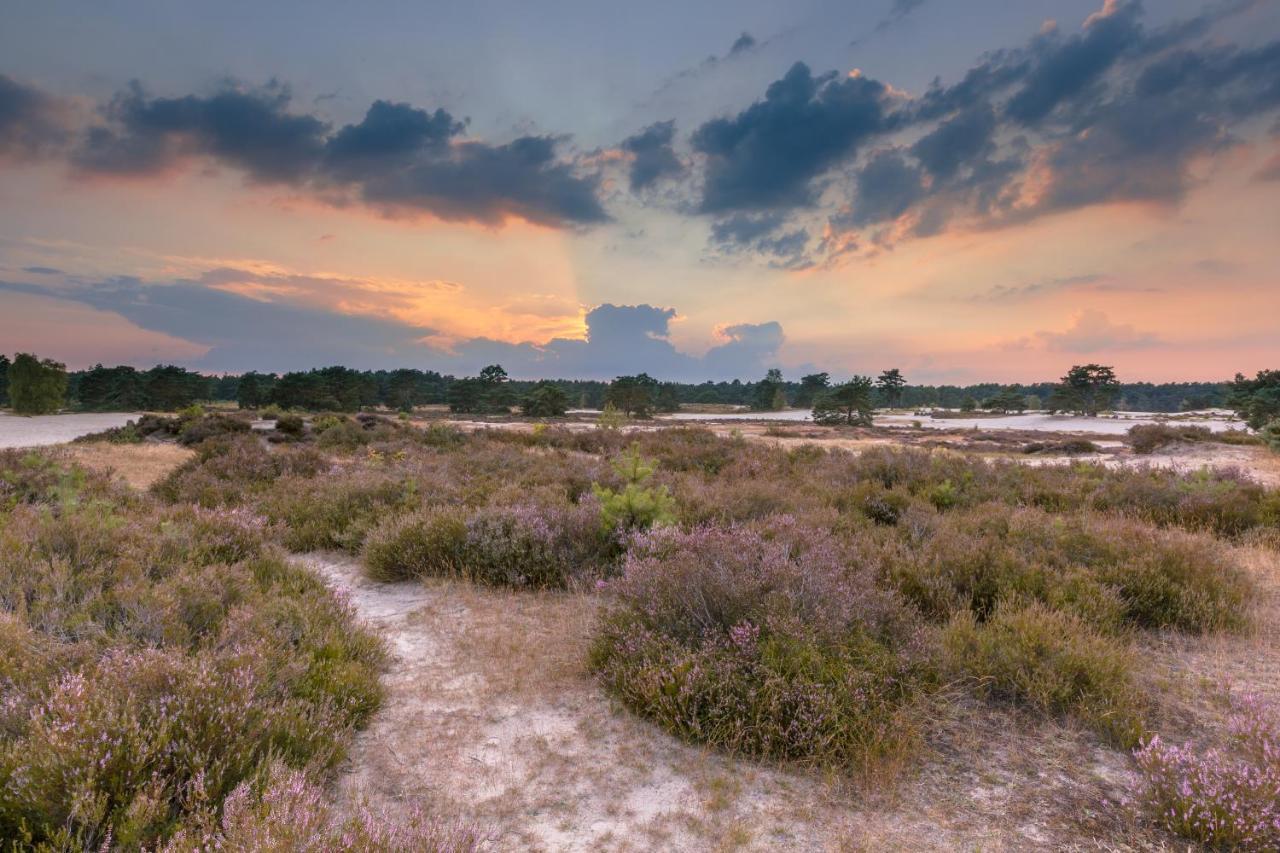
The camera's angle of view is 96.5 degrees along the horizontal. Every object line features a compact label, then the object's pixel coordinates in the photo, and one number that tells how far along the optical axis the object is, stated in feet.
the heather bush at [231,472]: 37.96
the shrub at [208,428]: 74.13
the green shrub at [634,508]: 25.90
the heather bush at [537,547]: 23.95
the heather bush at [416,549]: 25.26
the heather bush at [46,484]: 29.27
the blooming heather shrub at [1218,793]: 9.29
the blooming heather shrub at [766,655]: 12.44
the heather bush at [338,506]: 29.99
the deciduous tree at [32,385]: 181.88
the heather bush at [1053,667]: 13.50
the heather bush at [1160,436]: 92.63
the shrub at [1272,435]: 76.74
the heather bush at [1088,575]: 19.20
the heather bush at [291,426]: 81.00
